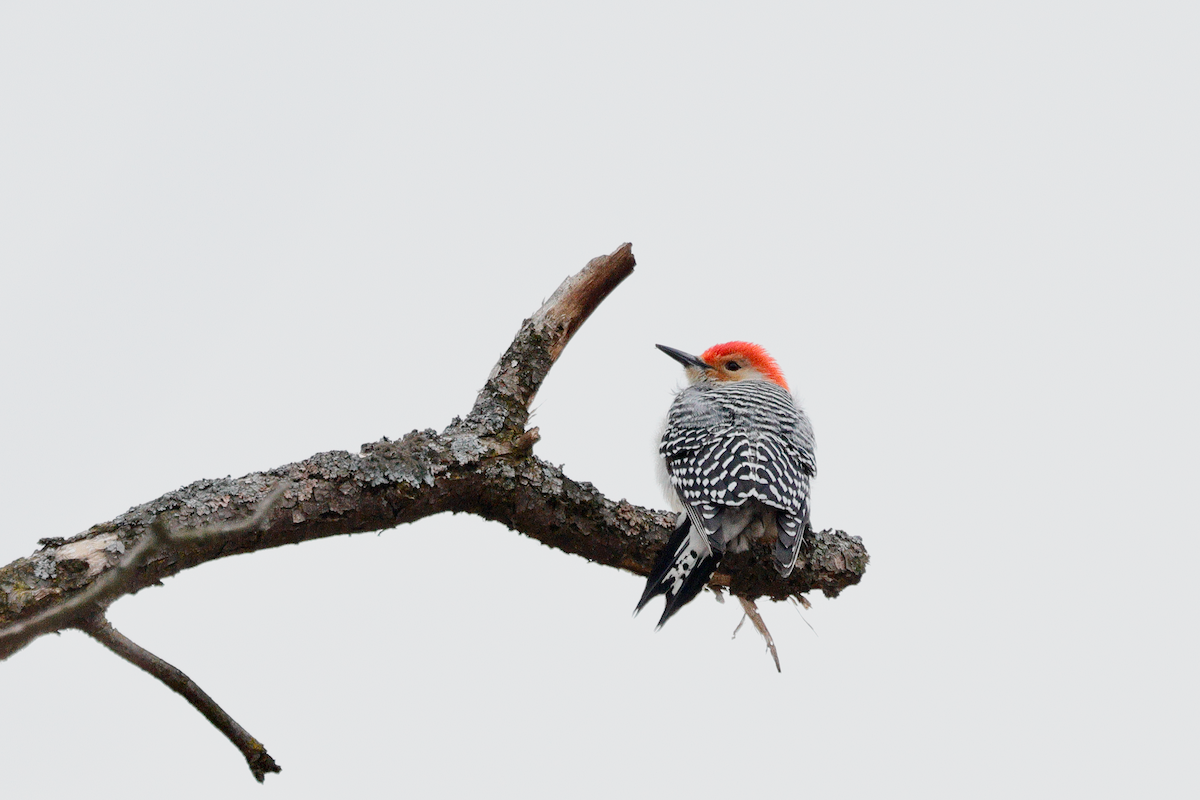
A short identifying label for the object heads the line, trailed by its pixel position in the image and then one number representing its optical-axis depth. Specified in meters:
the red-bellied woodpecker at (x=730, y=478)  8.18
